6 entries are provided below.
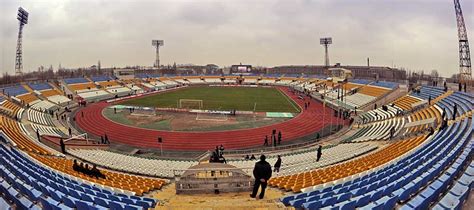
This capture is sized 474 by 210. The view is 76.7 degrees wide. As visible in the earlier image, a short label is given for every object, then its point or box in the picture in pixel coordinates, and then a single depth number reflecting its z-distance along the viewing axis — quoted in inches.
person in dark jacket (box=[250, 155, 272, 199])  296.5
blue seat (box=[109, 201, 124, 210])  268.8
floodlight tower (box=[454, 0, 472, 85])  1825.8
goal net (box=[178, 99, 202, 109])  1680.4
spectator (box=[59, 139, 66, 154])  721.6
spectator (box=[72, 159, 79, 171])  488.8
